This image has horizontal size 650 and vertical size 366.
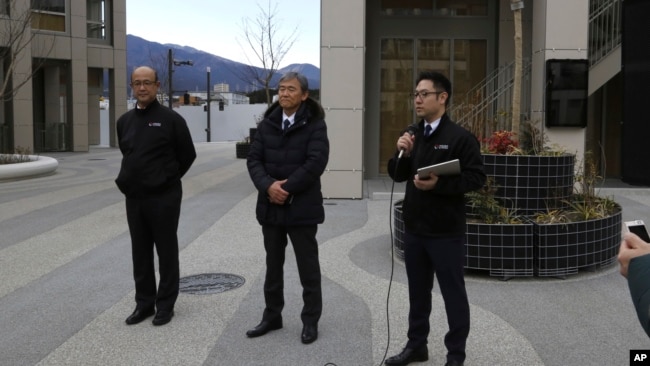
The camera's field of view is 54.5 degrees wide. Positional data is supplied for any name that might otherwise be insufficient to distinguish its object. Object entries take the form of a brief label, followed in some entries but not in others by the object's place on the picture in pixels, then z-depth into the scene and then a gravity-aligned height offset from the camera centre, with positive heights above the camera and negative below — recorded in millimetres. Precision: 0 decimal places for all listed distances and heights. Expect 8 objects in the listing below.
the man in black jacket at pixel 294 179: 4579 -317
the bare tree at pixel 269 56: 33312 +4279
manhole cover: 5949 -1456
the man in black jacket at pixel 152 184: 4906 -390
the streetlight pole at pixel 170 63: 39325 +5040
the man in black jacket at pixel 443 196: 3896 -385
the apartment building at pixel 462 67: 11672 +1430
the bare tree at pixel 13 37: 21617 +3414
